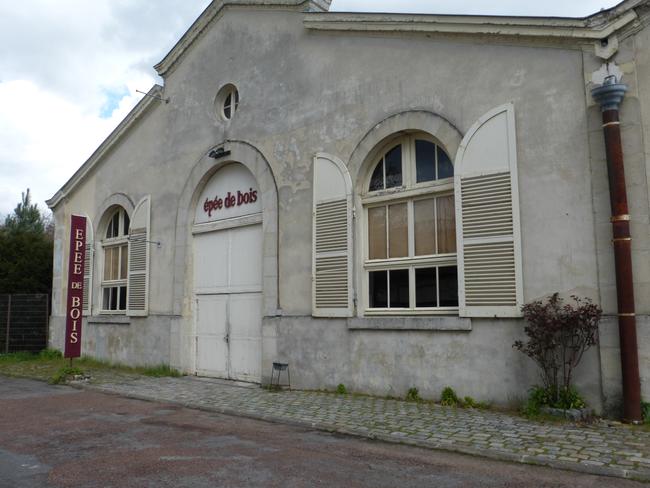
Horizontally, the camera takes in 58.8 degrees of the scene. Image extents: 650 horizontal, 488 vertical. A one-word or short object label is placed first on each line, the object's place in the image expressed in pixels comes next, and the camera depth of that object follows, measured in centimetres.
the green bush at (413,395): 889
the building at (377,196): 775
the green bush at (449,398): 846
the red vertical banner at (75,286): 1302
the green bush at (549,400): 736
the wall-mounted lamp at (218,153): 1262
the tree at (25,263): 1956
